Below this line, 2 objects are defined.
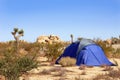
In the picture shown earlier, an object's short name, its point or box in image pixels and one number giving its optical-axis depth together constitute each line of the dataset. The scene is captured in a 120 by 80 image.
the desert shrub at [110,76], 9.11
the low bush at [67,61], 12.69
